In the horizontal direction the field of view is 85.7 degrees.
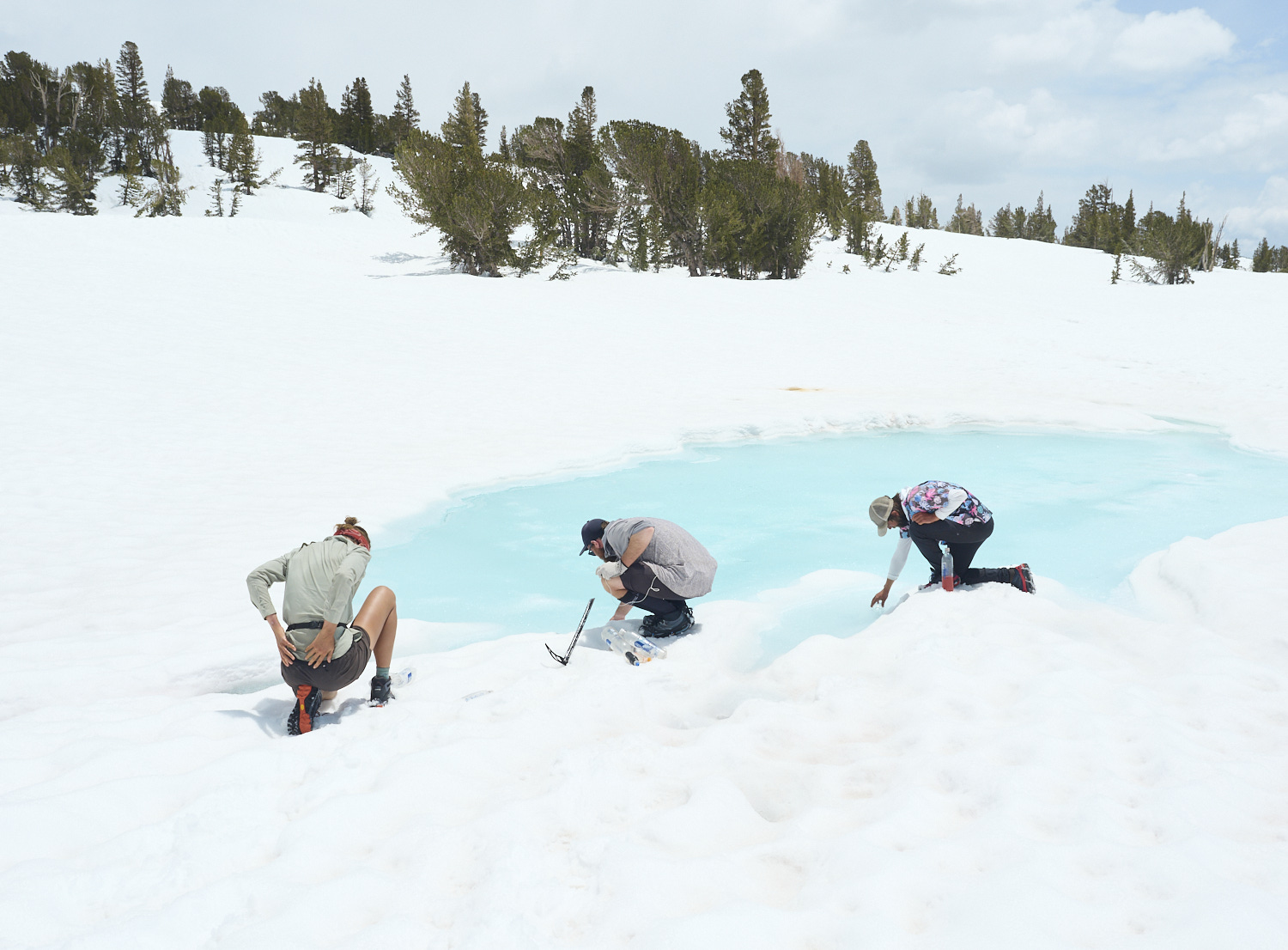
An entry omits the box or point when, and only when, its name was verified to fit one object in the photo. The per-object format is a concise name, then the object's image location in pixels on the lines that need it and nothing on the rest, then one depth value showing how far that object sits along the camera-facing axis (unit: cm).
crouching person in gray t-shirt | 451
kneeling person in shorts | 349
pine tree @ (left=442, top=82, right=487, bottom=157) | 3509
